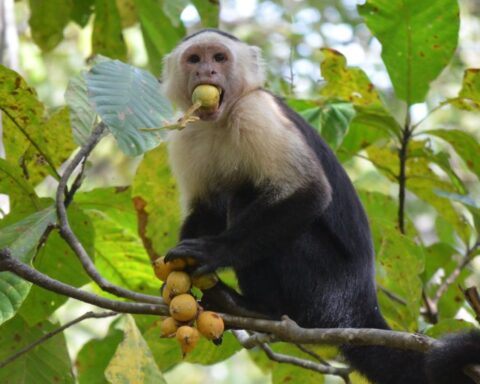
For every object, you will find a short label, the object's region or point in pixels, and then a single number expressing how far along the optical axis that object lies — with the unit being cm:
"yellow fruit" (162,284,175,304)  584
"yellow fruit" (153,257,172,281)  624
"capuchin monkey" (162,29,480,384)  679
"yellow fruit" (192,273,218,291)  660
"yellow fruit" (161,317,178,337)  553
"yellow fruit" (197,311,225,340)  548
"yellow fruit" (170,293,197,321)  549
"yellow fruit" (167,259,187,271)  633
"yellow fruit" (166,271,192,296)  591
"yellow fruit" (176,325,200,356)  530
